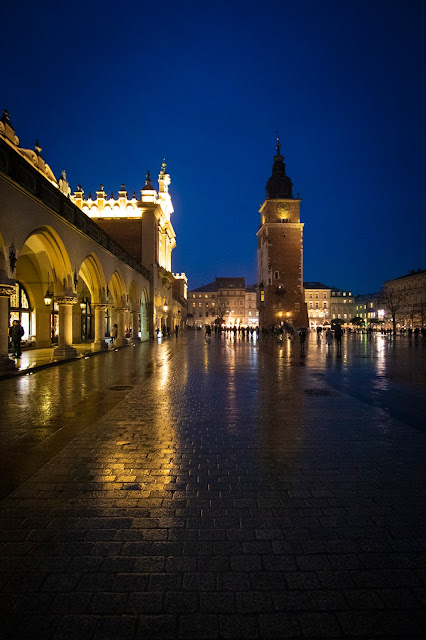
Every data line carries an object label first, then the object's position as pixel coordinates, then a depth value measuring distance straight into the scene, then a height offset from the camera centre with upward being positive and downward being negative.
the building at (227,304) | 131.00 +7.08
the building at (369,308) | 127.03 +5.73
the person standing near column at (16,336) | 17.28 -0.37
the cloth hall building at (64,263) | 13.31 +3.61
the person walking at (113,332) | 32.53 -0.49
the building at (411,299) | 90.00 +5.87
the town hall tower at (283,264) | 76.19 +11.88
